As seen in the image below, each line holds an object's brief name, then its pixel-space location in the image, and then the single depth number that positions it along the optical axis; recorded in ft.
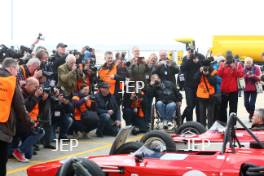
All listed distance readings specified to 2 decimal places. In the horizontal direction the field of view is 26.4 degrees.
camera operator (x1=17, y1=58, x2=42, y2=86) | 33.83
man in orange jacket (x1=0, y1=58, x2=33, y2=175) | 22.80
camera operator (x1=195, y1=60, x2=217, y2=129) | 43.42
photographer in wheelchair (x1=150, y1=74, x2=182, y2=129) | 43.86
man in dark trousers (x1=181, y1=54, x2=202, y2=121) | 45.01
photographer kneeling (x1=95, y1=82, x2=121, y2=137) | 41.27
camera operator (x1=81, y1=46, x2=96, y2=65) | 61.53
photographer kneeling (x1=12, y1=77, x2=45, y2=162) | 31.01
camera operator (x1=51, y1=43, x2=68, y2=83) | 42.11
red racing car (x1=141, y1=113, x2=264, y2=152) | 27.76
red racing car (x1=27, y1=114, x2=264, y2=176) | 19.17
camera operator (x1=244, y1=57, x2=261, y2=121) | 51.85
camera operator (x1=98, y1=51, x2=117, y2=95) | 44.24
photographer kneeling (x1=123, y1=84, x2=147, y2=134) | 43.75
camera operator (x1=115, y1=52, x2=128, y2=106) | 44.14
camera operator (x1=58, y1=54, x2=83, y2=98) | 39.09
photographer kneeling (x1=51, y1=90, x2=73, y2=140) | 36.27
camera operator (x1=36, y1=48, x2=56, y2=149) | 34.01
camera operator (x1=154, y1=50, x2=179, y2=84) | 45.14
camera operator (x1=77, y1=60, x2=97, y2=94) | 43.42
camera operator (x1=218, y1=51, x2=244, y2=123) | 45.85
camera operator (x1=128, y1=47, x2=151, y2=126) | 44.62
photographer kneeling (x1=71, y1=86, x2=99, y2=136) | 39.09
